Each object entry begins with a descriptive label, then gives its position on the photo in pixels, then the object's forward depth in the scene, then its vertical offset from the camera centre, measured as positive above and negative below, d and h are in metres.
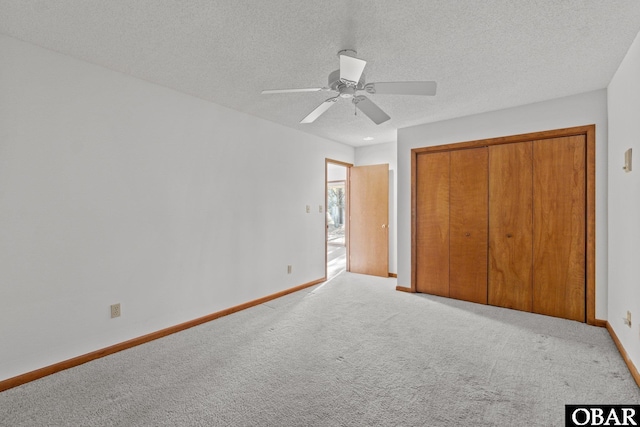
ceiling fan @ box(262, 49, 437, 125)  1.96 +0.90
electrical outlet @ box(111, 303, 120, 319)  2.62 -0.86
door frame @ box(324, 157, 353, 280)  5.16 +0.14
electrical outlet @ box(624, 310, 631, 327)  2.32 -0.87
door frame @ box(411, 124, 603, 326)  3.13 -0.04
